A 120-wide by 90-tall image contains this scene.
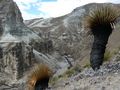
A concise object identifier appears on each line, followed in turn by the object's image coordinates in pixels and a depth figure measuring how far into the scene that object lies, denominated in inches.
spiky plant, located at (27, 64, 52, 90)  249.0
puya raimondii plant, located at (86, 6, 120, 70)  234.1
